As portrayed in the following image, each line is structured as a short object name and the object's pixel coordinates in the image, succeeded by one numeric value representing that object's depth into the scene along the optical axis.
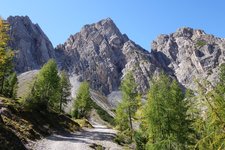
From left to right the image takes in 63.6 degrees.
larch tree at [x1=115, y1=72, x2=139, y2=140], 30.93
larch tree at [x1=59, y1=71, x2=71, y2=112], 53.49
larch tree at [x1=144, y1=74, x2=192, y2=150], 18.66
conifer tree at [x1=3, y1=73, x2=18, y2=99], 50.89
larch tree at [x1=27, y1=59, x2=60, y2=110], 40.27
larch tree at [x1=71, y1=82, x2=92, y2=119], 56.56
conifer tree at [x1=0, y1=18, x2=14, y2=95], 20.33
